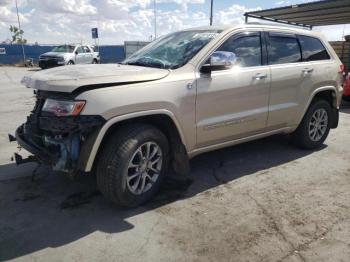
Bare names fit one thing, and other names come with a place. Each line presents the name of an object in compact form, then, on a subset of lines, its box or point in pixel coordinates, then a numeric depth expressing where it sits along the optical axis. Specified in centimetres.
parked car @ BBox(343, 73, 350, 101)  1007
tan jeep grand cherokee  350
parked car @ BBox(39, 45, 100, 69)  2452
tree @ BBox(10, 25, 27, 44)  4141
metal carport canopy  1642
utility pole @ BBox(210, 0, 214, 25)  2486
